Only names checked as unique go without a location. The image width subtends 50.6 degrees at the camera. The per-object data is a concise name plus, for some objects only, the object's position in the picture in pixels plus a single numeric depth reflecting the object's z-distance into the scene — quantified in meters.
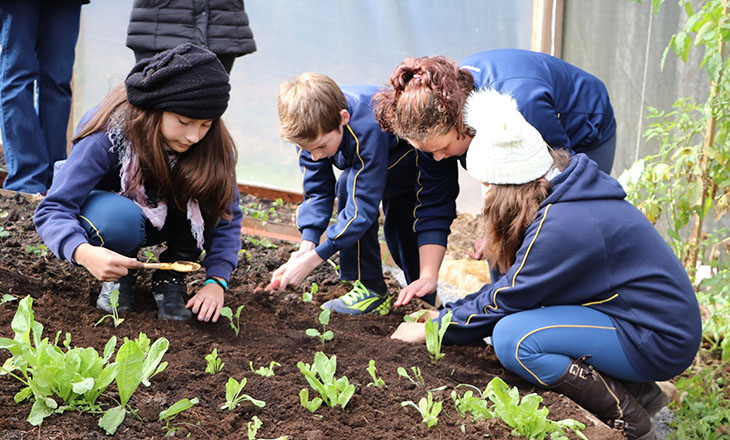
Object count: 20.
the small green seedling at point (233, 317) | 2.70
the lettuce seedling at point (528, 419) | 2.03
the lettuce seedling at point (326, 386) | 2.09
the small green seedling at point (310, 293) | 3.25
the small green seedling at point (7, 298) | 2.56
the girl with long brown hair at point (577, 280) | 2.33
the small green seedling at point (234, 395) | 2.05
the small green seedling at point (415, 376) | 2.35
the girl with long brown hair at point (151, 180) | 2.55
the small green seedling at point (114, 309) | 2.56
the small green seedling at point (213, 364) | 2.28
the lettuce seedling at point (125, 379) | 1.83
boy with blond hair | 2.85
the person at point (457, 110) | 2.64
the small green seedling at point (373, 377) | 2.31
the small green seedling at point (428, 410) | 2.08
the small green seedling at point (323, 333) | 2.70
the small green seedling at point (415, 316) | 2.89
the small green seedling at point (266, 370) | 2.29
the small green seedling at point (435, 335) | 2.61
